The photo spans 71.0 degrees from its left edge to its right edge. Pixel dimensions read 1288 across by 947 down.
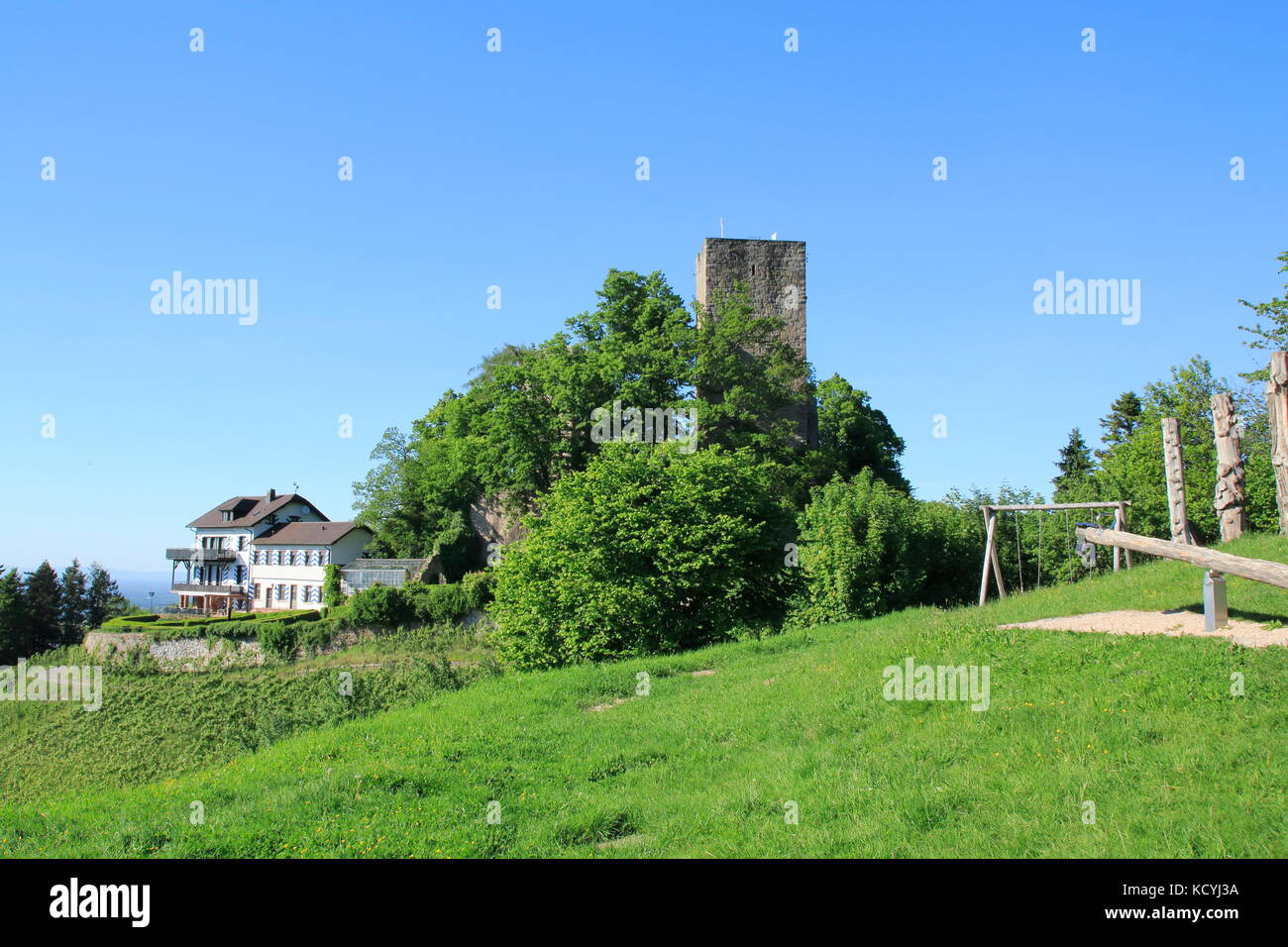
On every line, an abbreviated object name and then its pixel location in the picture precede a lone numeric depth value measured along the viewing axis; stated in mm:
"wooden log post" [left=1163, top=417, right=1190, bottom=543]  22031
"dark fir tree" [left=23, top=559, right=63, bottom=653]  60094
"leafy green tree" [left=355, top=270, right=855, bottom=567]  36312
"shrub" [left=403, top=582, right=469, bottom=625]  42750
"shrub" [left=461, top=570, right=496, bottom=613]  42562
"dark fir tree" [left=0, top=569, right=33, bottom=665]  56938
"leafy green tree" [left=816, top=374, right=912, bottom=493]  48062
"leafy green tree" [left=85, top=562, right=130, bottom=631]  66125
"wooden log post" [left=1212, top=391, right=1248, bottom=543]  21453
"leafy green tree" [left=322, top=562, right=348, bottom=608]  52125
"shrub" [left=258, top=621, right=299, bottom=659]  42188
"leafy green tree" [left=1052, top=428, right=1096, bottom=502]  64938
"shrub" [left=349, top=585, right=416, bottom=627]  42906
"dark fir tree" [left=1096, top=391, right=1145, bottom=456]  62219
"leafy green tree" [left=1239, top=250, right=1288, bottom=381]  31094
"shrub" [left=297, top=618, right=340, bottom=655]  42438
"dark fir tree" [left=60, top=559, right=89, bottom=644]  63219
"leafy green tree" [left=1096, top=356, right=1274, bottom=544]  31489
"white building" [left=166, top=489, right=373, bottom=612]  61438
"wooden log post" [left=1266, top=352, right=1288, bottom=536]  19250
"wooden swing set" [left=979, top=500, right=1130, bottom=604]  21062
